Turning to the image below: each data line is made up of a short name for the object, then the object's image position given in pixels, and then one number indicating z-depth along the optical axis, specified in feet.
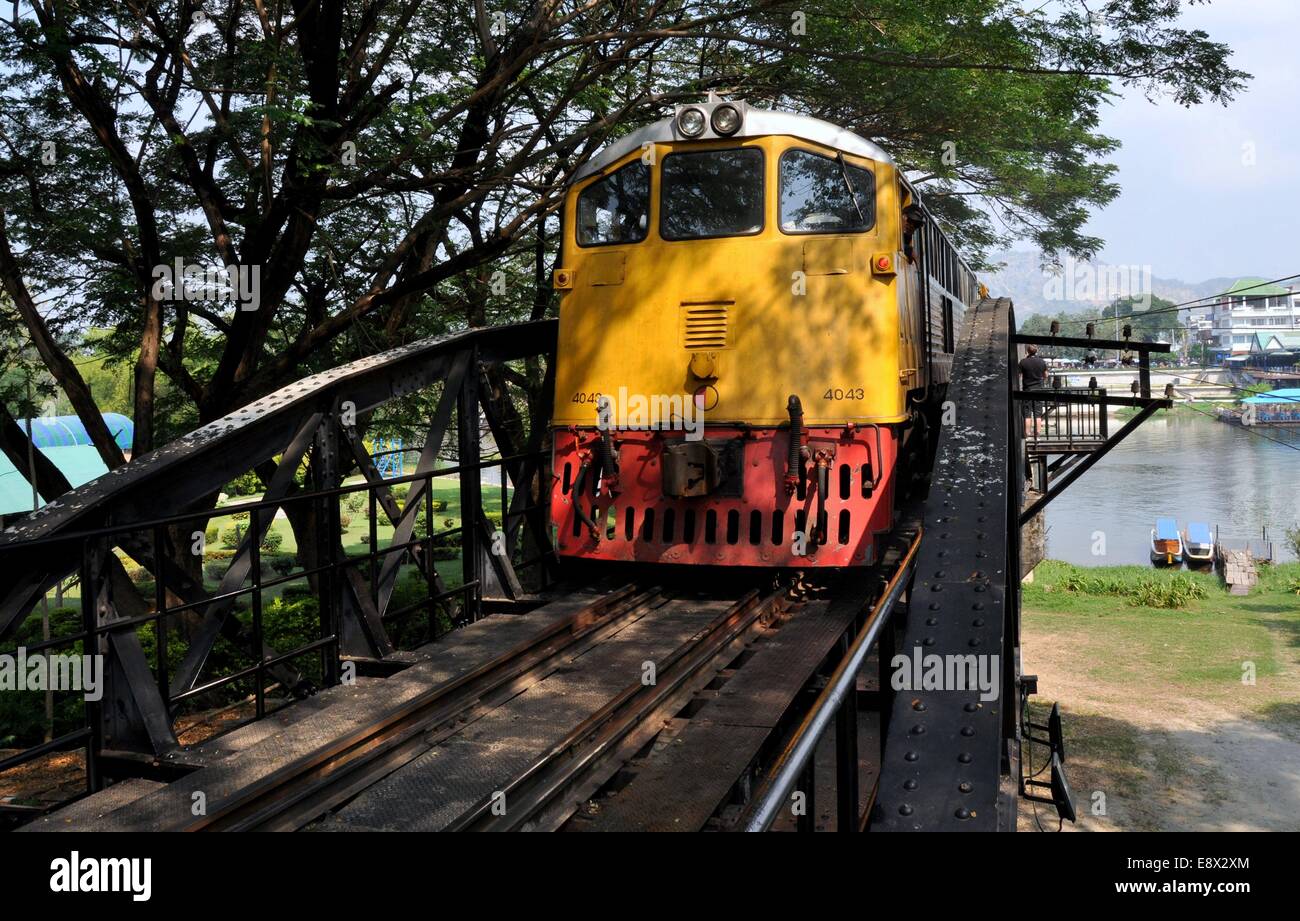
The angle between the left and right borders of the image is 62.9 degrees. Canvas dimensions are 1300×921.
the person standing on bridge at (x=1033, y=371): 61.98
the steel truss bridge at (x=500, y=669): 7.64
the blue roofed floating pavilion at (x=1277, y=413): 289.37
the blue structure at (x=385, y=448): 58.72
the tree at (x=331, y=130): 32.60
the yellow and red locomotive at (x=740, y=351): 26.96
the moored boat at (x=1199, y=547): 152.87
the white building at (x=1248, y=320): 447.42
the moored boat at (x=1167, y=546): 158.51
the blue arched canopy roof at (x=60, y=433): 96.02
